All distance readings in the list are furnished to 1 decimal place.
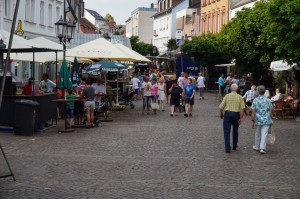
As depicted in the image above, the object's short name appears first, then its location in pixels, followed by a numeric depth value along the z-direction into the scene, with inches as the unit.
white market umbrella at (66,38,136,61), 962.7
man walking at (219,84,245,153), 599.5
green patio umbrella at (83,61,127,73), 1067.9
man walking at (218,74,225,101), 1632.6
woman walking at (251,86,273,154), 593.9
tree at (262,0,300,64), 875.4
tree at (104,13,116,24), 6756.9
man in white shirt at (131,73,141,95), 1443.2
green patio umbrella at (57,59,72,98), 790.5
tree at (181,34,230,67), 2066.9
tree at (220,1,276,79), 1328.7
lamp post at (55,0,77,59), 848.9
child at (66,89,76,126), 791.1
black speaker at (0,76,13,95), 714.2
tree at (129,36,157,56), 3597.4
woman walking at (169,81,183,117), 1048.8
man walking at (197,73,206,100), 1647.4
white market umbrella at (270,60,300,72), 1057.4
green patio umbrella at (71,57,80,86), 1072.3
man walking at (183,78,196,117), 1040.2
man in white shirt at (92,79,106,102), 938.4
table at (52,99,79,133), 728.3
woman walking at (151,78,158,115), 1093.6
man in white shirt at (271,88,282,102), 1051.1
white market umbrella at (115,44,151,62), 1039.9
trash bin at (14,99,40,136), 680.4
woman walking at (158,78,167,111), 1149.7
